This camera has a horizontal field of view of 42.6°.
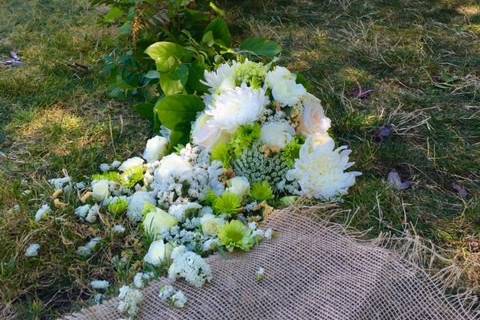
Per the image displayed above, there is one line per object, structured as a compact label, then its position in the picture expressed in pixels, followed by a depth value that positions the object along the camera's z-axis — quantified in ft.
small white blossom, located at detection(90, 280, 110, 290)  5.54
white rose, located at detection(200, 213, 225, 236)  5.77
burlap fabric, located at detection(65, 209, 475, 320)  4.91
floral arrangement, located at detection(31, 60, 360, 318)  5.95
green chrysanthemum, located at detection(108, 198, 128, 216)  6.24
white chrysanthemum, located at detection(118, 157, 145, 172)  6.80
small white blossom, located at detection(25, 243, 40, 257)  5.77
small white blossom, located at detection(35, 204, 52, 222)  6.14
